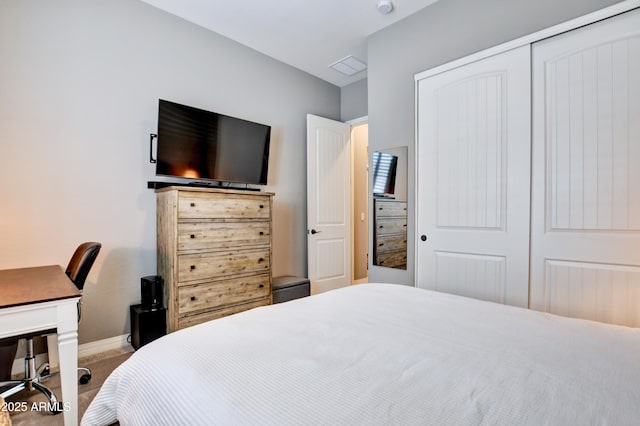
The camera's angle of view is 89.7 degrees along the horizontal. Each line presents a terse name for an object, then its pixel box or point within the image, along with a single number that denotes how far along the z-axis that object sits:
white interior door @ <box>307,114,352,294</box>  4.09
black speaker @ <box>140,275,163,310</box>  2.66
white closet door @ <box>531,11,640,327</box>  1.91
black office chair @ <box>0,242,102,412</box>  1.89
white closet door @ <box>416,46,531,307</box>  2.32
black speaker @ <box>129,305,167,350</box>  2.56
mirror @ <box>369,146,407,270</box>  3.04
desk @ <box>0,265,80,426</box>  1.36
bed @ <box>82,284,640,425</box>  0.71
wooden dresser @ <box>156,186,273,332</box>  2.59
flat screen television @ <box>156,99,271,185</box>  2.82
